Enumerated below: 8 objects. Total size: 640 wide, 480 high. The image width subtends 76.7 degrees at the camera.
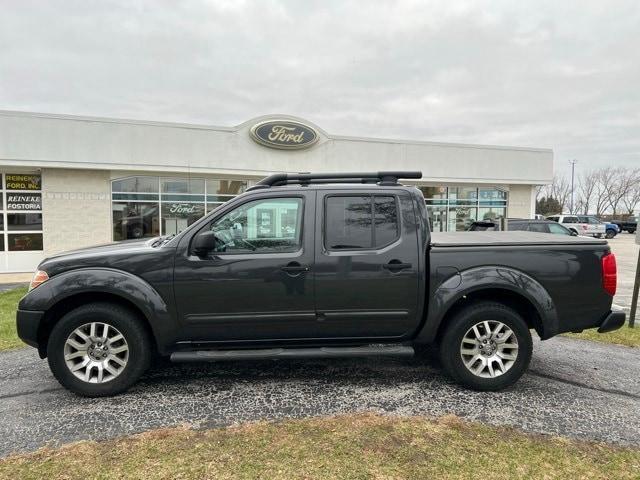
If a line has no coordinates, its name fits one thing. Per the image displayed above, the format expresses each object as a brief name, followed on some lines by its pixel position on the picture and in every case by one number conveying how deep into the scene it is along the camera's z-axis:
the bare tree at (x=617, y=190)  68.36
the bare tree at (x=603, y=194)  71.75
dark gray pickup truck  3.63
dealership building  12.08
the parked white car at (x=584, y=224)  30.89
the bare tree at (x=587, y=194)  74.06
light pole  72.06
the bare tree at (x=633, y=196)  67.38
